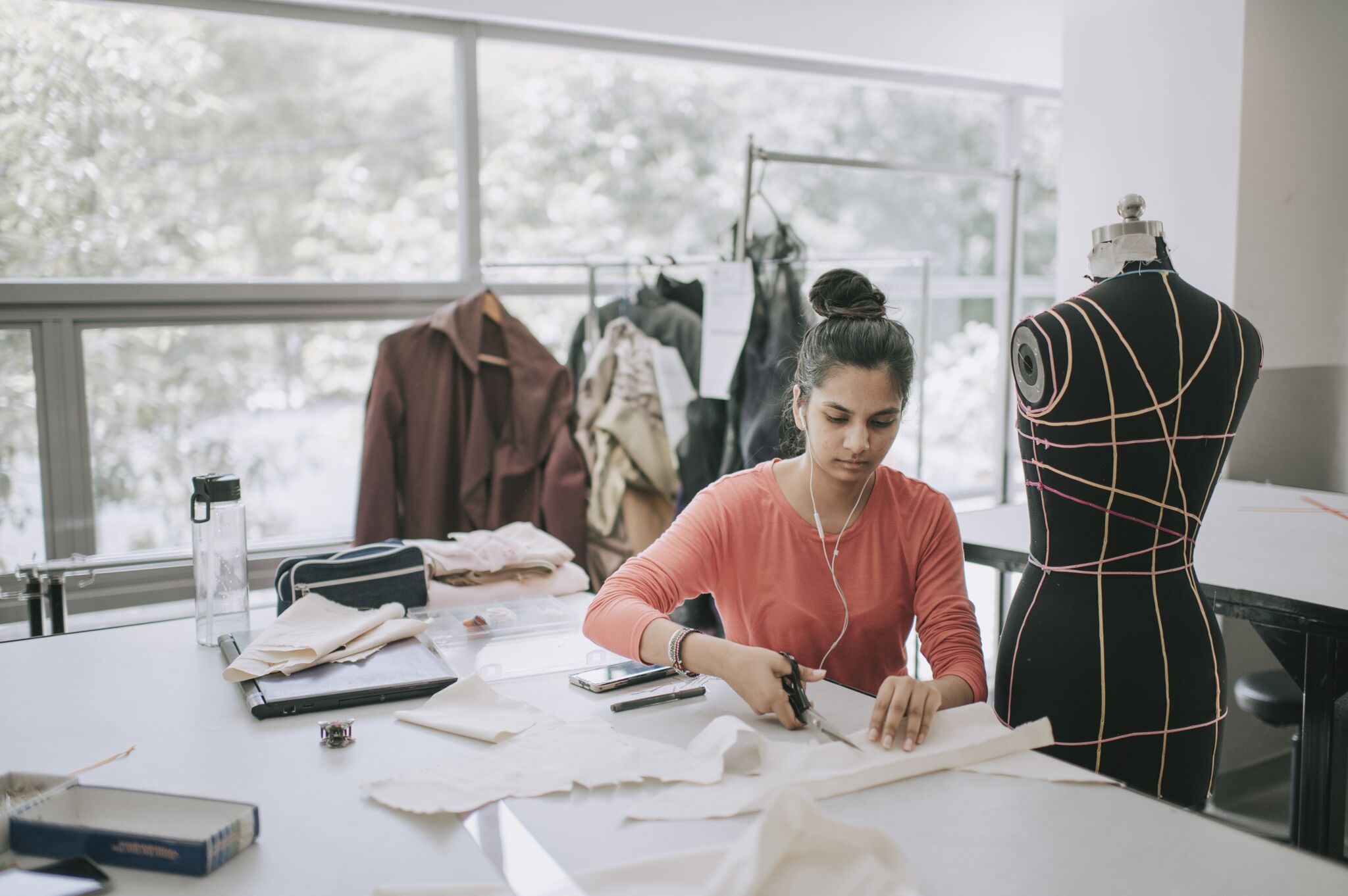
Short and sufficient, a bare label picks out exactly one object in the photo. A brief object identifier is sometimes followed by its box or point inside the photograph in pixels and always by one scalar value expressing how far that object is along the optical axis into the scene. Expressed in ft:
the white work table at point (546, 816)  3.08
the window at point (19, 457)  8.64
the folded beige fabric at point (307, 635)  4.90
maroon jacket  9.21
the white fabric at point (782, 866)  2.85
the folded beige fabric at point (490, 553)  6.52
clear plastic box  5.17
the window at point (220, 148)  8.64
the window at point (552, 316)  11.16
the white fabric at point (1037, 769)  3.66
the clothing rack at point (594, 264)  10.16
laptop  4.55
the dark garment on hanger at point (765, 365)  9.53
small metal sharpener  4.16
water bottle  5.58
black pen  4.48
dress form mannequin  4.38
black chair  6.73
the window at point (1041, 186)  15.15
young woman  5.40
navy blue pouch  5.82
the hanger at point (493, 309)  9.64
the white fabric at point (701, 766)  3.55
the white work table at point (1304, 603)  5.15
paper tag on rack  9.58
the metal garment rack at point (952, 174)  9.71
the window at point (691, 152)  11.54
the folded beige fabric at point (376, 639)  5.06
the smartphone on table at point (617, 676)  4.73
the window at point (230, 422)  9.20
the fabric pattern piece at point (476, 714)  4.17
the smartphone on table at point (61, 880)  2.93
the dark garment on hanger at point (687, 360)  9.68
